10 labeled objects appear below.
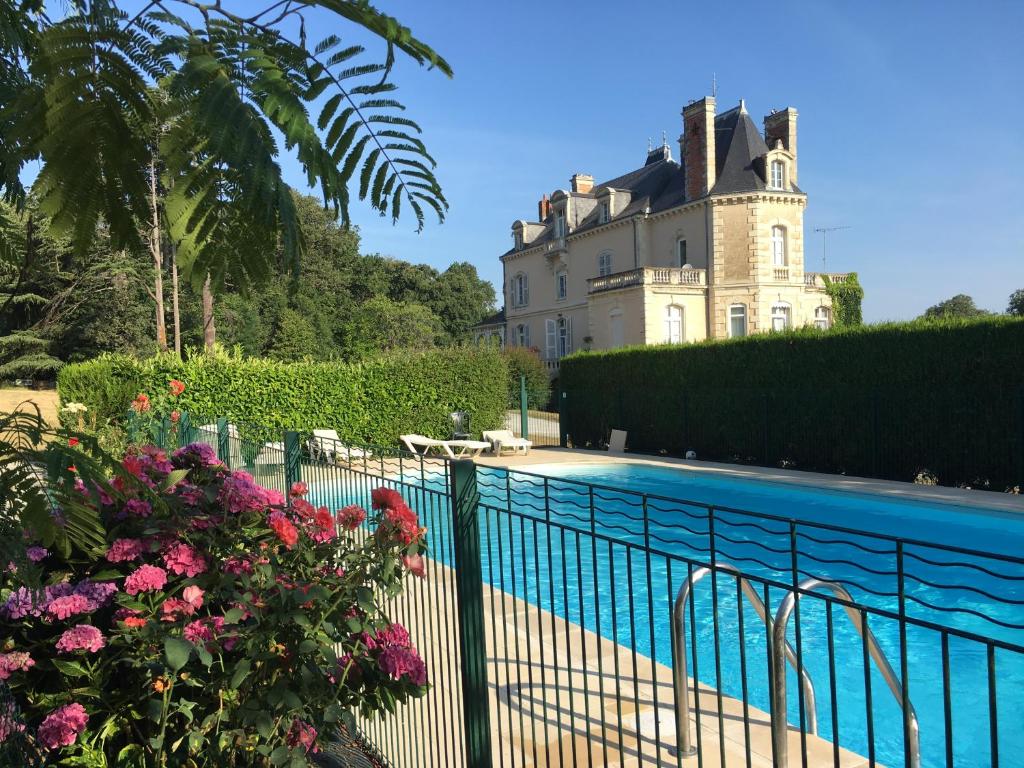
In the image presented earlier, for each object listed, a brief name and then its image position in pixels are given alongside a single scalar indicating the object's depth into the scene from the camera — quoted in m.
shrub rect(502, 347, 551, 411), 34.03
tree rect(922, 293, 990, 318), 69.69
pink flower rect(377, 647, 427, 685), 2.97
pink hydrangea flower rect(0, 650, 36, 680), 2.68
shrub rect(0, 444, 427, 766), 2.71
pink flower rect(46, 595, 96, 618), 2.65
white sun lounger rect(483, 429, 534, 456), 21.89
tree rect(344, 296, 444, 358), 44.38
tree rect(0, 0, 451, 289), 2.16
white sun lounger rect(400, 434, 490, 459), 19.94
